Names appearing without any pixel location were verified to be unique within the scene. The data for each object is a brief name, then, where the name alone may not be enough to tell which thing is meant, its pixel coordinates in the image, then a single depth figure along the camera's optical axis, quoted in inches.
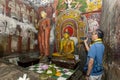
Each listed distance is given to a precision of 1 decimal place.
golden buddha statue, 107.9
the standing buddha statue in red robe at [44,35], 121.1
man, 57.8
